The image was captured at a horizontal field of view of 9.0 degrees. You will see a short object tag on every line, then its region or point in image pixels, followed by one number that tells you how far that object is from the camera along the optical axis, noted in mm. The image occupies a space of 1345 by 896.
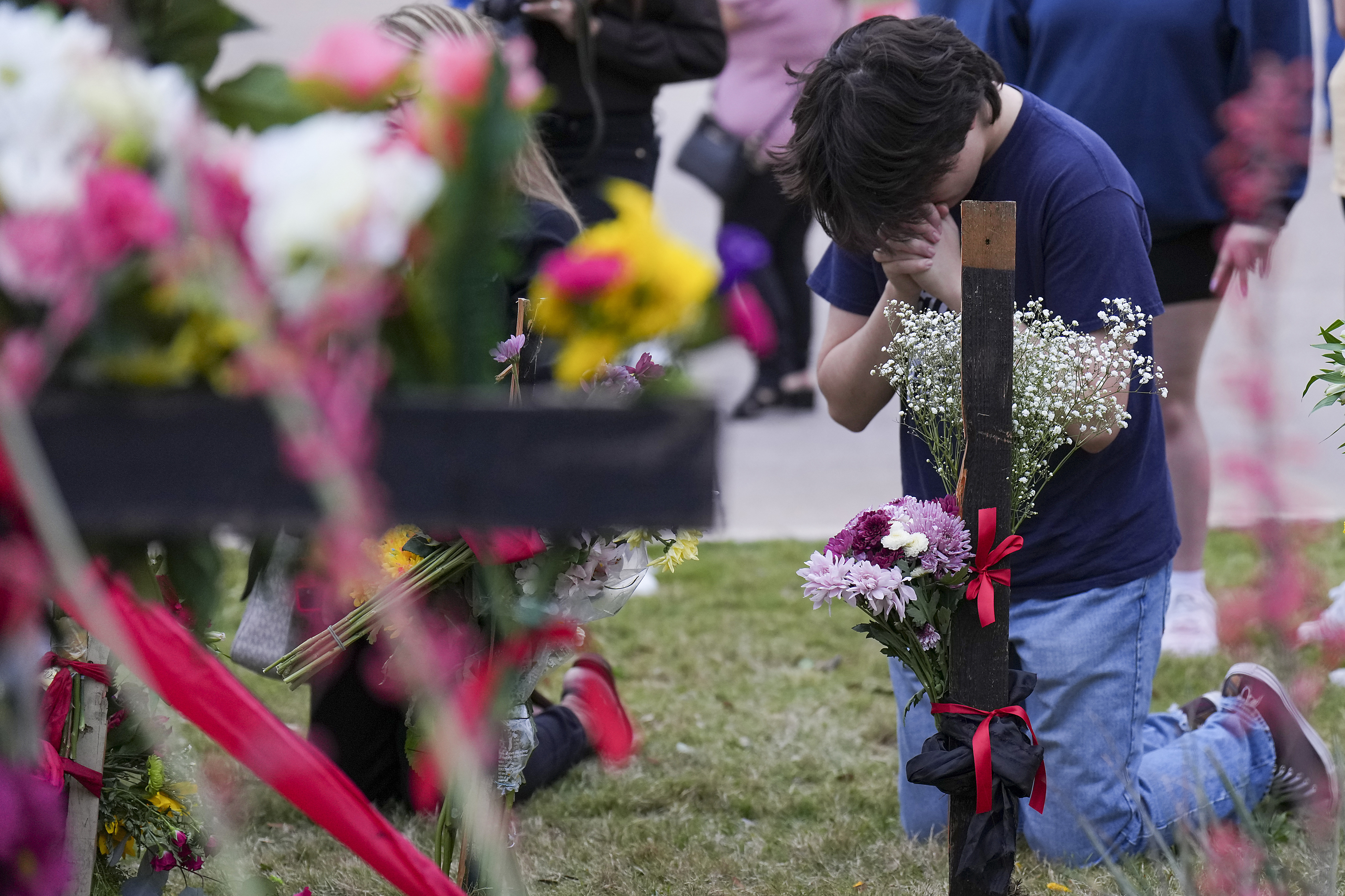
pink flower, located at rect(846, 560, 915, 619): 8189
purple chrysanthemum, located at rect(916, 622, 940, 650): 8245
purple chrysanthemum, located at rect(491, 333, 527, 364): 8109
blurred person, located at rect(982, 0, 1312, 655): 8909
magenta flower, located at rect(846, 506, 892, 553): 8247
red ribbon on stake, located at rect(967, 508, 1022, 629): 8197
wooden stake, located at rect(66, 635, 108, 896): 8192
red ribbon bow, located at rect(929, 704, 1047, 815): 8188
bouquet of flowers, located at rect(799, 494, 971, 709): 8199
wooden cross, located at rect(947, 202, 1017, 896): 8152
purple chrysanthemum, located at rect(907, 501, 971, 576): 8196
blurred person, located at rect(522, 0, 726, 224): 9340
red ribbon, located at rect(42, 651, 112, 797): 8166
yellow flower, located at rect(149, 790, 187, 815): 8323
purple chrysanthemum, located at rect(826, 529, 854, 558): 8273
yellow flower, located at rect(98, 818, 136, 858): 8297
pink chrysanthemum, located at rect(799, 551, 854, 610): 8226
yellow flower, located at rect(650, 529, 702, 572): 8315
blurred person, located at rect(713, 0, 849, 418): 13669
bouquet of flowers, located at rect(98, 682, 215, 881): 8296
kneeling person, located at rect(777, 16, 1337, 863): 8292
